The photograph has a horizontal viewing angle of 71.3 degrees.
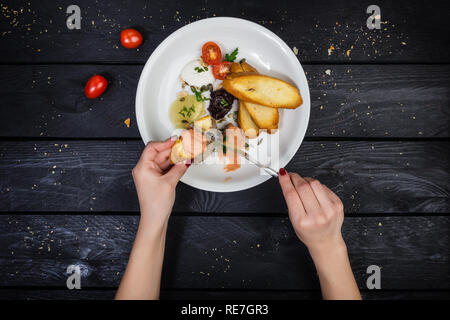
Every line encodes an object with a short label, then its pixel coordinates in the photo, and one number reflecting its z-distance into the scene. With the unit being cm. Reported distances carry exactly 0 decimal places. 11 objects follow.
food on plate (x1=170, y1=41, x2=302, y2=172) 84
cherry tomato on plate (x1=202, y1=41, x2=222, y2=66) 90
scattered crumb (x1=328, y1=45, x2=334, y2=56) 97
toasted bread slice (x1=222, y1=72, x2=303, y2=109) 84
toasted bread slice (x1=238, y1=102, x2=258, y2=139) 89
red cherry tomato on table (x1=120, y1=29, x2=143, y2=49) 93
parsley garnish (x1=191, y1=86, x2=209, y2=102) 92
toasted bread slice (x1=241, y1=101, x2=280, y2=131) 86
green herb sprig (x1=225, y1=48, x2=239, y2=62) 91
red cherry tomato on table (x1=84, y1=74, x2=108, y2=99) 93
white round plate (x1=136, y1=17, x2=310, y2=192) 86
